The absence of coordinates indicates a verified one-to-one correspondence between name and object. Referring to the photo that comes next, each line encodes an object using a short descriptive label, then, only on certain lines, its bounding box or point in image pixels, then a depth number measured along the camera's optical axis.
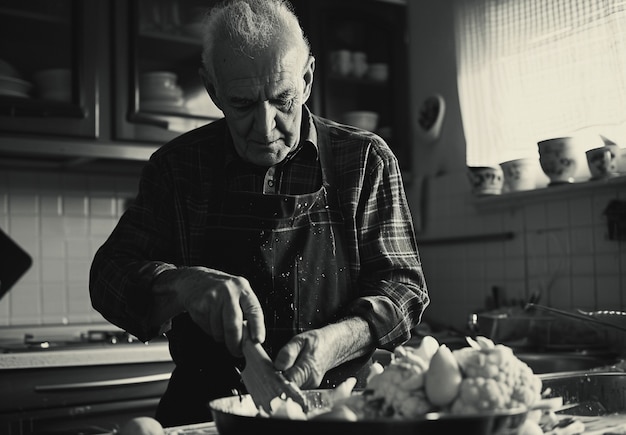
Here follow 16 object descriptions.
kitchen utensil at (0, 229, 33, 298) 2.61
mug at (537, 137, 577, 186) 2.36
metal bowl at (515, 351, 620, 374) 2.12
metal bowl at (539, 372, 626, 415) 1.26
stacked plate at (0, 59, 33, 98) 2.35
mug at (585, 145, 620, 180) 2.26
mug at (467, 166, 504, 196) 2.63
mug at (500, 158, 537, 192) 2.56
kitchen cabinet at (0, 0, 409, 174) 2.38
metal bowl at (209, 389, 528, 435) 0.75
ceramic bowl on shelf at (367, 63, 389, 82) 3.10
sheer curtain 2.34
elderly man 1.38
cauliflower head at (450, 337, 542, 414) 0.83
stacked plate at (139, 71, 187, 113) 2.57
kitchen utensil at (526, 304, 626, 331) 1.86
